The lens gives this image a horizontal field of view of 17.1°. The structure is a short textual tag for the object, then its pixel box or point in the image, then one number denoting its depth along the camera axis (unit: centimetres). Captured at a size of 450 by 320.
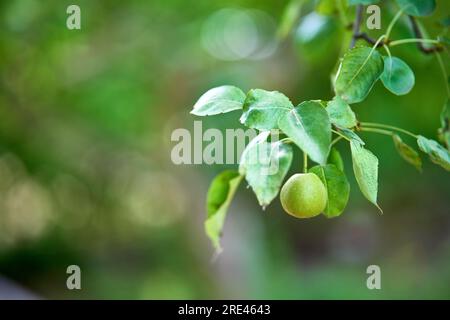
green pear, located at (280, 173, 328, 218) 100
